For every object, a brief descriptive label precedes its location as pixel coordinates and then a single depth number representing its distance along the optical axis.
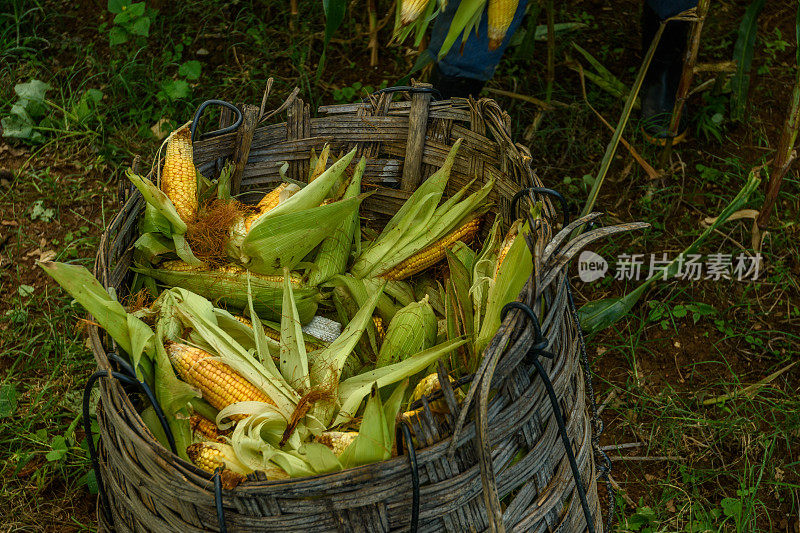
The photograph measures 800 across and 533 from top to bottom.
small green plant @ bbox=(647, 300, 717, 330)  2.41
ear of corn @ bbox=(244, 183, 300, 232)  1.95
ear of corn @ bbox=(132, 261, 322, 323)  1.85
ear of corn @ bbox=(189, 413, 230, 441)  1.56
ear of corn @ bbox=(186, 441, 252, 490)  1.41
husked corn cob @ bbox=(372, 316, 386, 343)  1.93
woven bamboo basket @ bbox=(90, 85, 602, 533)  1.20
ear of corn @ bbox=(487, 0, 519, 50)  1.96
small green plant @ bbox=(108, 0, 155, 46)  2.96
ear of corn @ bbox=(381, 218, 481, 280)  2.04
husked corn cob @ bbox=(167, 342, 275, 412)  1.54
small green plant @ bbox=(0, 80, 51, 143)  2.90
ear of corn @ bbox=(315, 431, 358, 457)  1.44
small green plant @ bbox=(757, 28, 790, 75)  3.07
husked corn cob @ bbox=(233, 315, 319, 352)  1.86
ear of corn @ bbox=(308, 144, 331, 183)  2.07
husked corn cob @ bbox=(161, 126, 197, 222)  1.86
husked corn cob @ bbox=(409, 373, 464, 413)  1.47
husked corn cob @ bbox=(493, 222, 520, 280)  1.72
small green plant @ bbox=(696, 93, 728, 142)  2.85
